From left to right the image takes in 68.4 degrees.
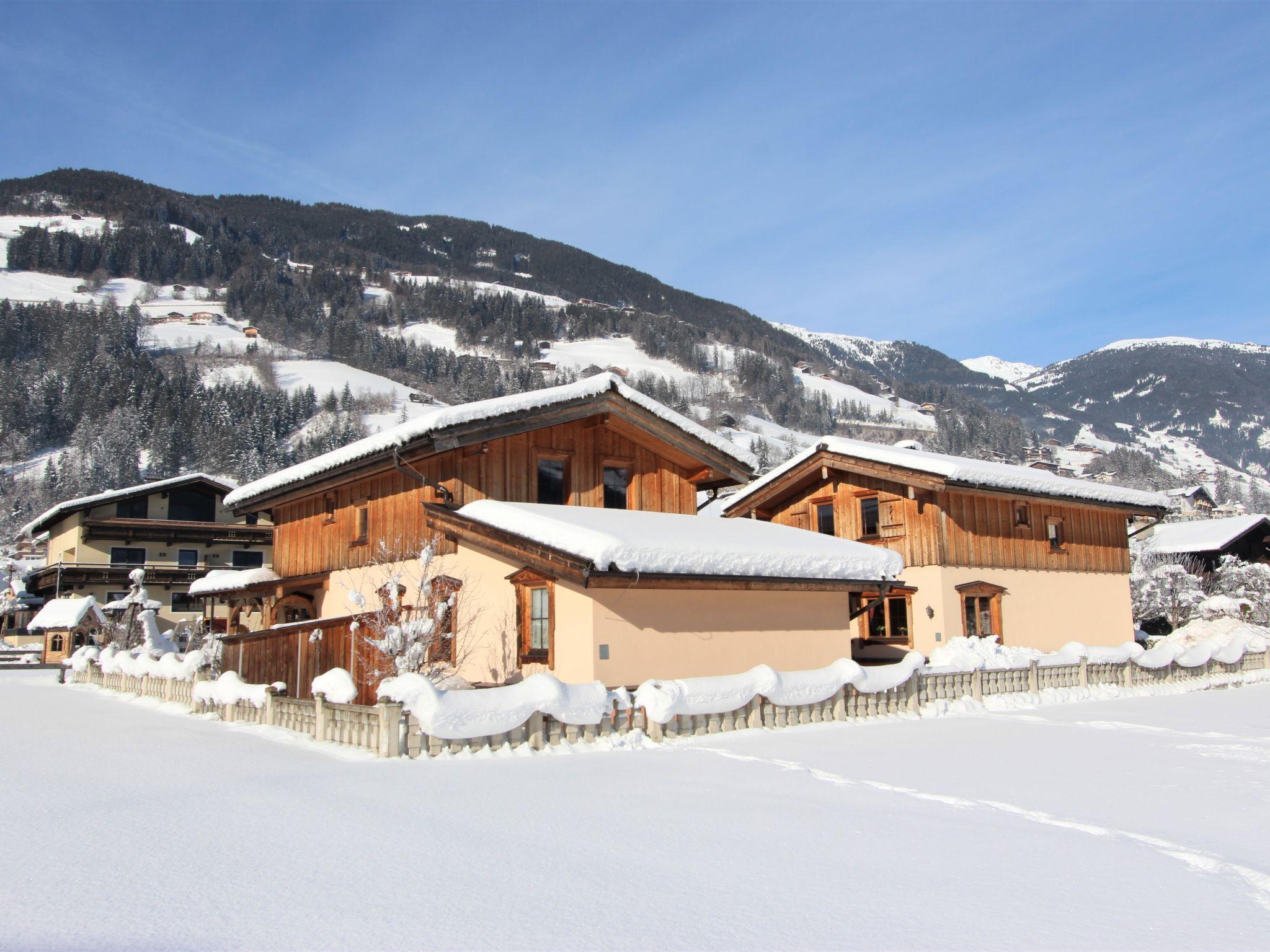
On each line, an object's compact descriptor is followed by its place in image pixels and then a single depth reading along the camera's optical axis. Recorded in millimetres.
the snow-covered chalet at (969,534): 25312
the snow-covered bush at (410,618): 14281
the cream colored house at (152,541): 47531
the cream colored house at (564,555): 15195
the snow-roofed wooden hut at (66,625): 36750
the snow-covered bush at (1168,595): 35781
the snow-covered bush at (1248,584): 36625
